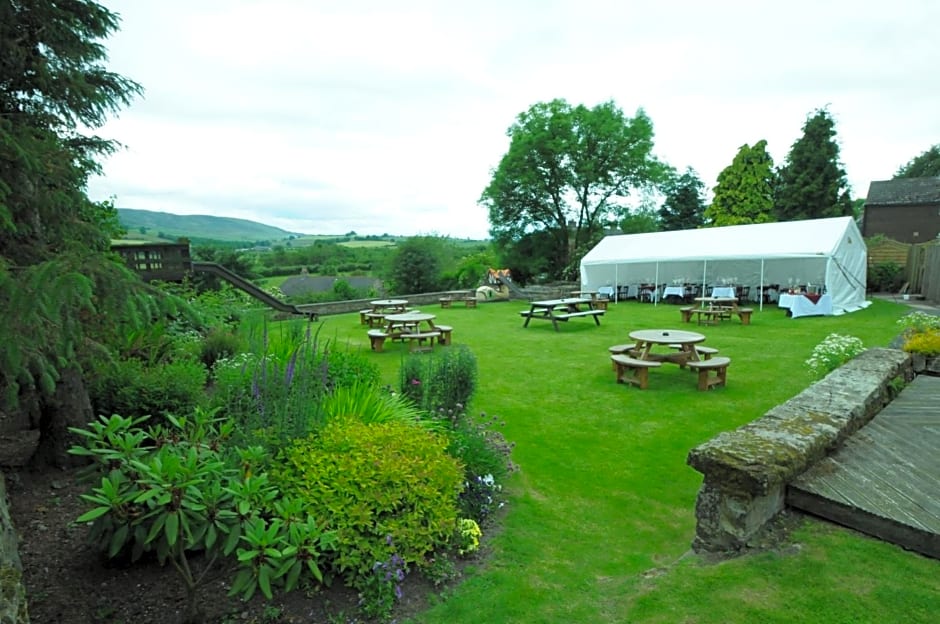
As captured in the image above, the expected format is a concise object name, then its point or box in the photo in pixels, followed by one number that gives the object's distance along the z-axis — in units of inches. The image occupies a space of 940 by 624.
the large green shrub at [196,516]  66.1
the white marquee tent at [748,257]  497.7
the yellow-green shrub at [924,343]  192.2
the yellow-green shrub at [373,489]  82.6
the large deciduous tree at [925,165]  1450.5
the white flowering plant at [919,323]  221.4
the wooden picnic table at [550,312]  427.5
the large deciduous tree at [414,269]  794.2
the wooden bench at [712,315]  435.8
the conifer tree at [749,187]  1099.9
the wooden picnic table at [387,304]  481.4
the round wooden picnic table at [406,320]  350.0
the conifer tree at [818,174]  985.5
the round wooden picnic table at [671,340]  244.1
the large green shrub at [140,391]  137.8
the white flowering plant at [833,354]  195.9
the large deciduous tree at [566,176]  940.0
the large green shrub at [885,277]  655.1
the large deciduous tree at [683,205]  1318.9
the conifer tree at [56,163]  75.8
